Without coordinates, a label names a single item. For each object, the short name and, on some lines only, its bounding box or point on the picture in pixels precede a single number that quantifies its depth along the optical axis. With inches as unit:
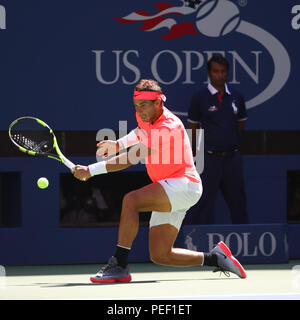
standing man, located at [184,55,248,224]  713.0
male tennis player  539.8
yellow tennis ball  575.8
